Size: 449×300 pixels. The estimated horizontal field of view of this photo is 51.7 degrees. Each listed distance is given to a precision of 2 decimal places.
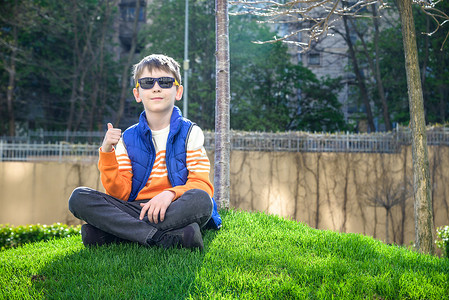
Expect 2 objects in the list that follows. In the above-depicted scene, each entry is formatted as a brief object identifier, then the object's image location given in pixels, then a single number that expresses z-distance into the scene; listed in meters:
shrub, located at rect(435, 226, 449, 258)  9.60
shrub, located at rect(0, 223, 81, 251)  9.70
